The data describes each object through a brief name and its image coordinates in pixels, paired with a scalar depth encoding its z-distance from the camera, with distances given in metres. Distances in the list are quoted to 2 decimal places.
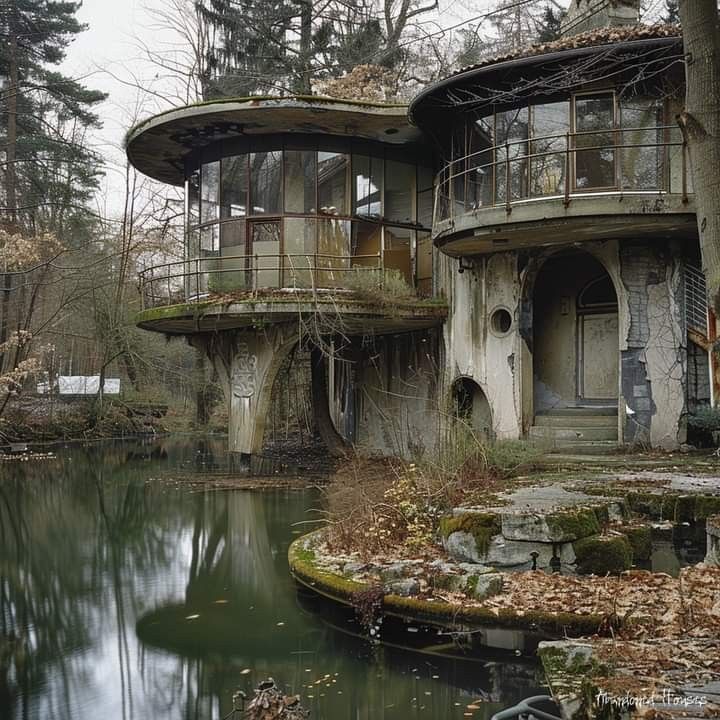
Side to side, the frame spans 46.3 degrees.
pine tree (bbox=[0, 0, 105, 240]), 29.95
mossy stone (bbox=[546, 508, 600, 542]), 8.38
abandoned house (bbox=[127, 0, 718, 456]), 15.00
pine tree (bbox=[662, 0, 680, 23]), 19.59
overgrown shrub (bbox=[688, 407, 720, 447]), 14.51
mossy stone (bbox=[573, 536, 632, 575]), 8.41
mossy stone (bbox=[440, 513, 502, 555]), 8.62
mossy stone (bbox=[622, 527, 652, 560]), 8.85
